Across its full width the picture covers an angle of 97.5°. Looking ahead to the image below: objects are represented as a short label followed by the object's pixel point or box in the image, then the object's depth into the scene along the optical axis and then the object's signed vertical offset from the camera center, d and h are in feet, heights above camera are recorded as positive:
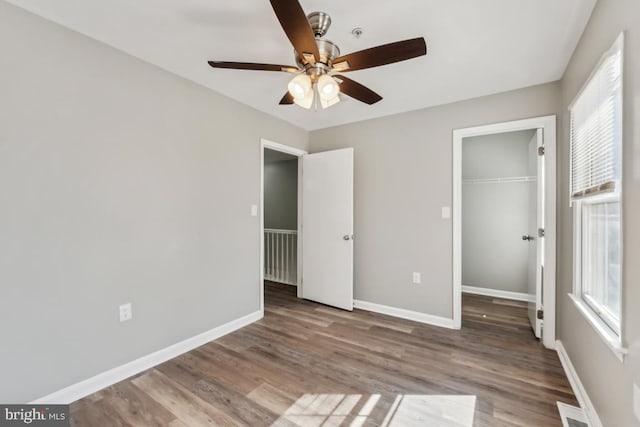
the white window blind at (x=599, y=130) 4.41 +1.63
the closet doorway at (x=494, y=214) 9.68 +0.07
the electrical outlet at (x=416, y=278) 10.44 -2.34
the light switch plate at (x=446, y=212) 9.80 +0.13
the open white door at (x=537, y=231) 8.59 -0.48
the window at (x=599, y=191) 4.49 +0.47
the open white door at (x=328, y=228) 11.49 -0.54
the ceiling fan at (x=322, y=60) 4.73 +2.89
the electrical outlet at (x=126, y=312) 6.82 -2.41
